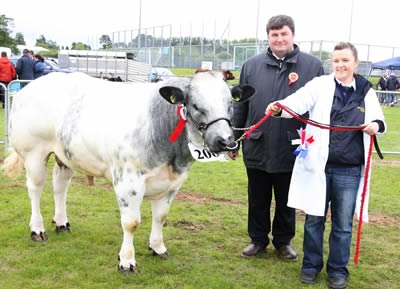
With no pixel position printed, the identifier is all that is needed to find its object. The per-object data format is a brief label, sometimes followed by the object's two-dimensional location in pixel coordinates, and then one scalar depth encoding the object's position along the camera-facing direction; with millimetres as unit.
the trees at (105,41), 62681
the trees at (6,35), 69869
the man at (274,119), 4805
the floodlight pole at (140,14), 39391
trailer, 27844
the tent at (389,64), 32250
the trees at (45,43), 123738
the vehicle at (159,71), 28306
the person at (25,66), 17625
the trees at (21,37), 101725
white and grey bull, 4145
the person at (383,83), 28539
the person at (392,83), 28172
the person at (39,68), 18359
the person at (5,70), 17344
